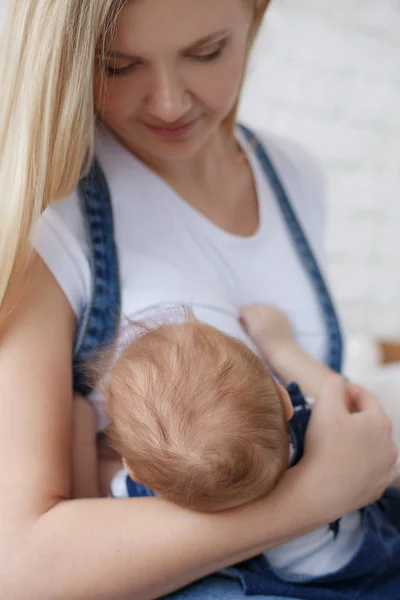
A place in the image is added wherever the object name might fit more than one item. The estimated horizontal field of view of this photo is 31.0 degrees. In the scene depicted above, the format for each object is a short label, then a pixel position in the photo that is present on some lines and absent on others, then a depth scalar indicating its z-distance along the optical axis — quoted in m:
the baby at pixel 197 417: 0.67
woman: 0.68
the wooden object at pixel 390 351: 1.67
